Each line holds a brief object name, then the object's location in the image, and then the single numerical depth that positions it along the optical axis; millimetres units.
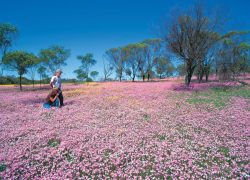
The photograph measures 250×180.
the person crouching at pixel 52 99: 11930
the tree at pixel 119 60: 78088
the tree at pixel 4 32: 40219
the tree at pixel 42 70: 41550
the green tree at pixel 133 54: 70062
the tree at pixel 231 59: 21969
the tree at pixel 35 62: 34284
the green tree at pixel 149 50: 66125
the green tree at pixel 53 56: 40125
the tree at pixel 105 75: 85219
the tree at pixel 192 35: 23703
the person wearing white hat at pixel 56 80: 11830
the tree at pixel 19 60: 32438
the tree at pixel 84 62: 60969
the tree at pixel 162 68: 71125
